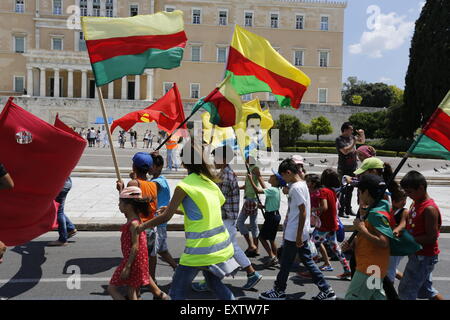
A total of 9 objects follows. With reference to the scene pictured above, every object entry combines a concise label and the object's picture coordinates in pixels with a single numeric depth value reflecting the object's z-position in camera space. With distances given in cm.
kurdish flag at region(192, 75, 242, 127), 573
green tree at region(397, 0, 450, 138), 3288
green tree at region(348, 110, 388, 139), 4109
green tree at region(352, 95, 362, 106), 6675
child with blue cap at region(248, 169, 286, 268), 564
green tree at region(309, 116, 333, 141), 4141
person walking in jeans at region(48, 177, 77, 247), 627
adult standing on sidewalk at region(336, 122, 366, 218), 799
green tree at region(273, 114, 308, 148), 3703
